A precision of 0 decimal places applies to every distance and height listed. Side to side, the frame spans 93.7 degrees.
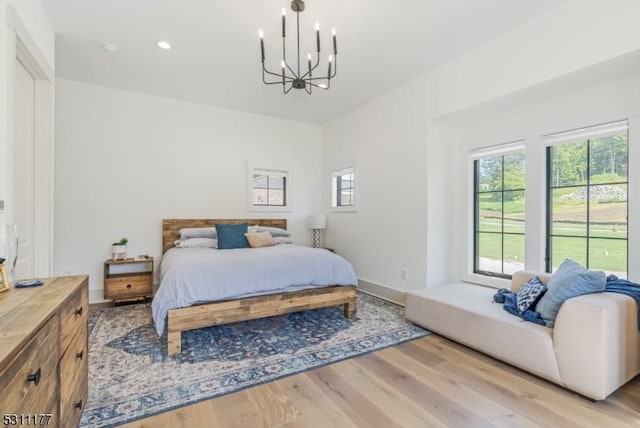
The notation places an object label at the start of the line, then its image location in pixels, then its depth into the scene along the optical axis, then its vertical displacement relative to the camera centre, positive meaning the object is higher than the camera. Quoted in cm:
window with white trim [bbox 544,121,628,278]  253 +16
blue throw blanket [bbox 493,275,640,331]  203 -54
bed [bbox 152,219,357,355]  242 -69
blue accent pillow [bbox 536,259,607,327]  203 -50
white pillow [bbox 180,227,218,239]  402 -30
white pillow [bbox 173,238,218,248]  389 -42
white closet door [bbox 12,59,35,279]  222 +33
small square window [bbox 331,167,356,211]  484 +40
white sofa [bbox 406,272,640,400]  180 -86
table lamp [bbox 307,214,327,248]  505 -22
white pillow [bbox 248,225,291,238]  437 -28
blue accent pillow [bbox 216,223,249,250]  380 -34
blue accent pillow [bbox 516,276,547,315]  231 -63
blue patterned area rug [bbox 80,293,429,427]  186 -116
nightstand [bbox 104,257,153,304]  357 -87
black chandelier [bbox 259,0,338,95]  233 +161
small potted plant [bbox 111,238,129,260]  377 -51
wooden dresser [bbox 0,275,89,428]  80 -49
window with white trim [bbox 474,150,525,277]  323 +0
